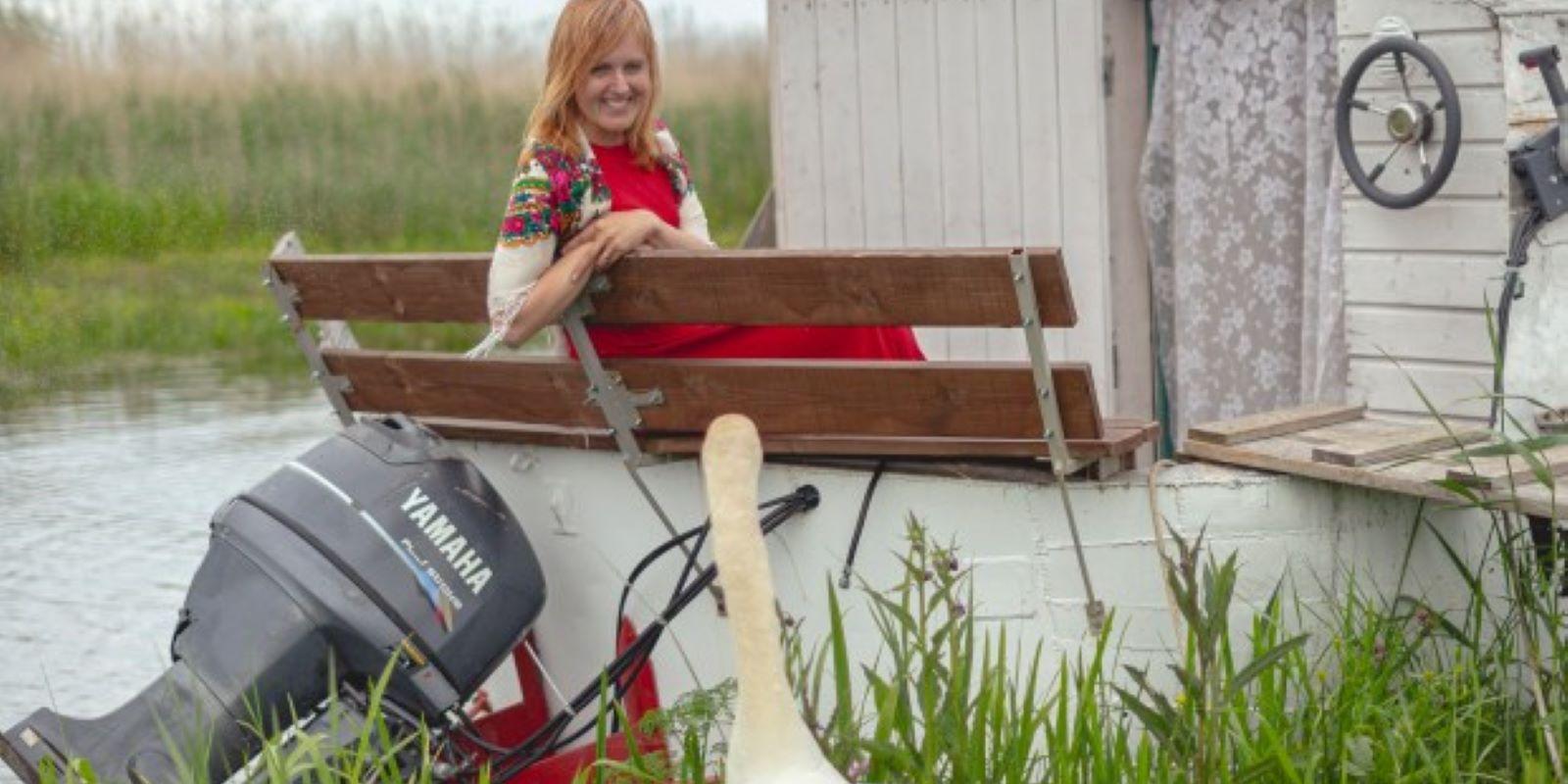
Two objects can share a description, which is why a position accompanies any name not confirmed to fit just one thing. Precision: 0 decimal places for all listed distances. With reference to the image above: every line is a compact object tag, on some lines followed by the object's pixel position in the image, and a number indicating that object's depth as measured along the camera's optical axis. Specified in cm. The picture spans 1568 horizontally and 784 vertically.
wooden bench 445
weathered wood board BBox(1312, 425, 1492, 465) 450
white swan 339
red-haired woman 490
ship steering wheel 511
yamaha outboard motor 474
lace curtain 623
